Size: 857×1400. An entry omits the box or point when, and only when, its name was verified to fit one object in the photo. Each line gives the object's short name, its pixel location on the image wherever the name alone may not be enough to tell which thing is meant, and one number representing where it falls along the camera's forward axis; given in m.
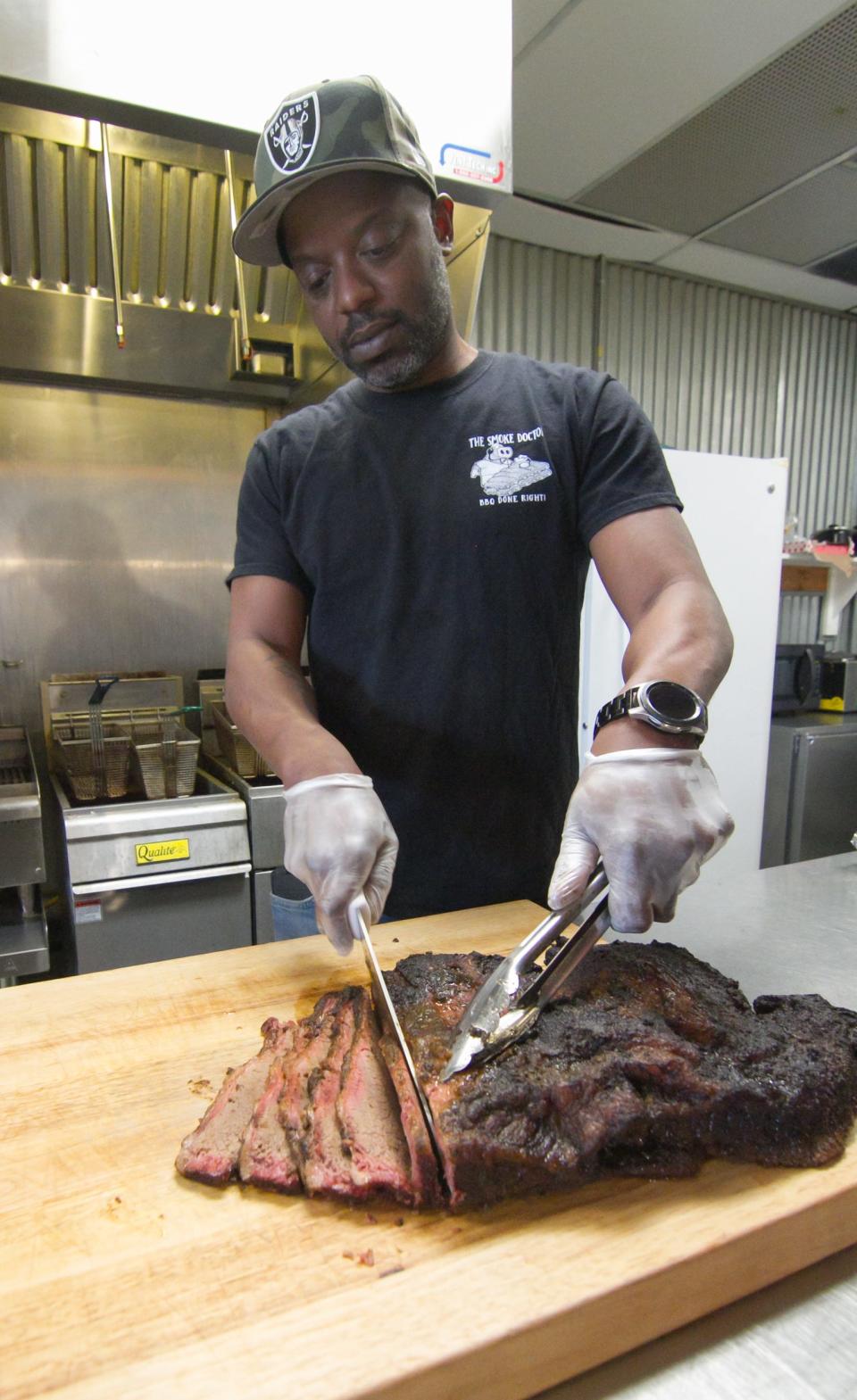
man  1.55
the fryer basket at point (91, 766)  2.85
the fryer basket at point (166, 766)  2.87
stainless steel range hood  2.80
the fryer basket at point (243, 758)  3.08
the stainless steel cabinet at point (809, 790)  4.77
